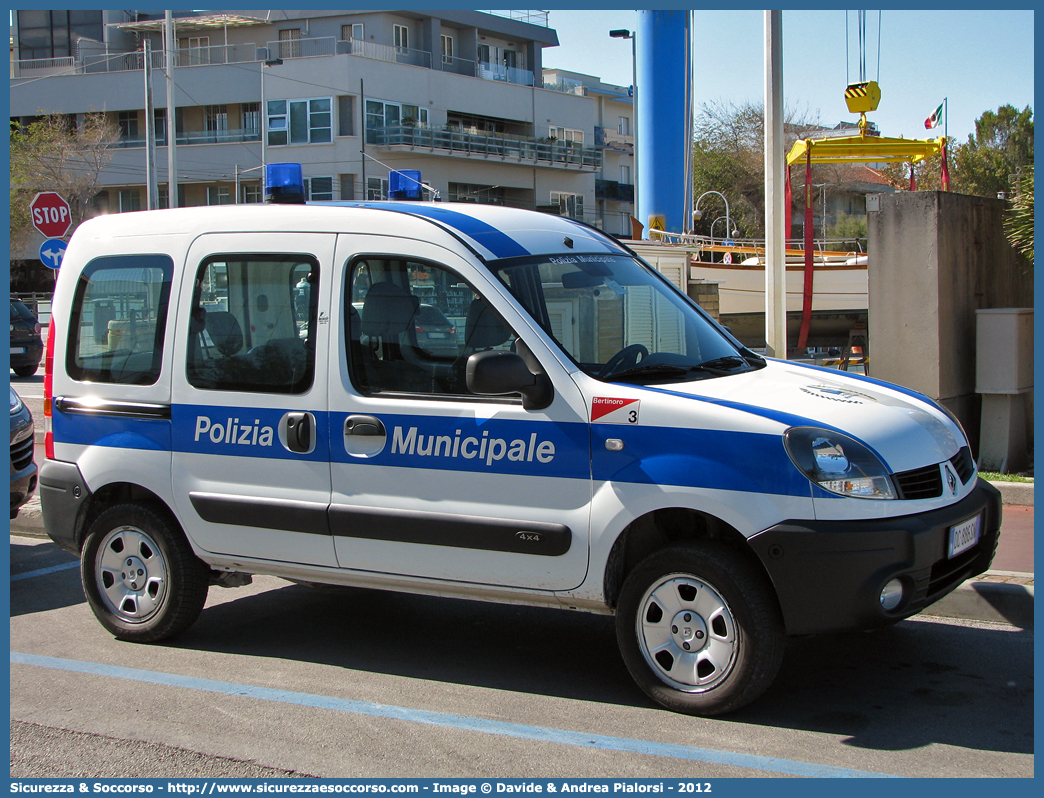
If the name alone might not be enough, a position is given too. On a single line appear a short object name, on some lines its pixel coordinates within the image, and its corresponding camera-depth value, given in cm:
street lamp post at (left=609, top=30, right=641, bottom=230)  2200
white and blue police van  422
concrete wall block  866
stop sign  1480
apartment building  5300
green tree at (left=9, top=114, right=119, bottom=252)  5288
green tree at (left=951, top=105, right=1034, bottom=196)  4781
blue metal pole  2127
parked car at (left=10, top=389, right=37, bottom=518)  735
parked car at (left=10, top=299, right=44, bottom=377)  2230
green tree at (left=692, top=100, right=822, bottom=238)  5728
